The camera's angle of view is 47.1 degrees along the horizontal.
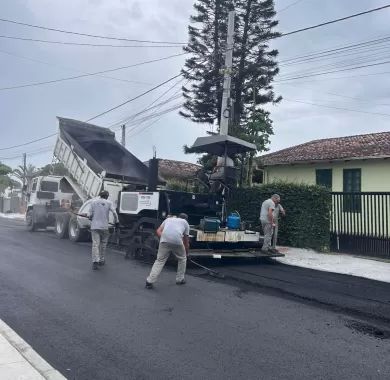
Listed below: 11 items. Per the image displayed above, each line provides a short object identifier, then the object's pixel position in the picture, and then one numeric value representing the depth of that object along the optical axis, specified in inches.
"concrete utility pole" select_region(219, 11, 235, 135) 637.3
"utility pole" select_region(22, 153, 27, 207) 1954.7
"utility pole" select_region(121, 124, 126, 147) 1244.5
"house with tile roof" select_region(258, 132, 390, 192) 719.7
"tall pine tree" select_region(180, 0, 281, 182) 953.5
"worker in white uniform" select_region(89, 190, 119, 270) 399.5
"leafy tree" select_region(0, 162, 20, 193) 1775.3
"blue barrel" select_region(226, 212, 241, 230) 466.9
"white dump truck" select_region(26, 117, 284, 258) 452.8
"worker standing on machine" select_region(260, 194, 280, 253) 489.0
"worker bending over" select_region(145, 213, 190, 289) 331.9
